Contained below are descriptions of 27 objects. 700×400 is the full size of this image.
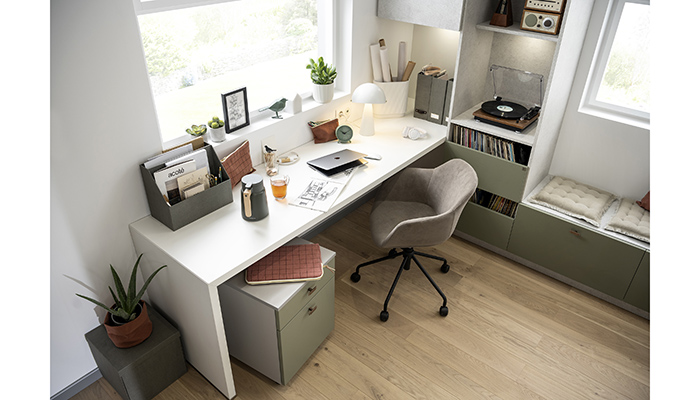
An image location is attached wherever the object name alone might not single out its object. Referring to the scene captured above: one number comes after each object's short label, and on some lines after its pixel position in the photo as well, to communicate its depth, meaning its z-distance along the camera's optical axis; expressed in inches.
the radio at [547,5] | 93.9
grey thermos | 81.4
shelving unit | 103.6
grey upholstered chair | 94.1
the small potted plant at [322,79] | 111.5
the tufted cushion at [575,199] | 108.0
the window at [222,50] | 84.4
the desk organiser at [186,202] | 80.2
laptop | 100.6
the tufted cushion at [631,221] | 101.3
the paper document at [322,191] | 90.2
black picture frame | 93.2
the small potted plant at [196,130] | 91.4
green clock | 112.7
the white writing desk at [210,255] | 74.8
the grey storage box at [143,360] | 80.4
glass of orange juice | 89.4
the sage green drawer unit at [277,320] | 79.7
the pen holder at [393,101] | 124.3
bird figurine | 103.7
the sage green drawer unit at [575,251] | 103.8
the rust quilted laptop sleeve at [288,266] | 81.7
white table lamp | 108.7
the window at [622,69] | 101.2
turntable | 111.8
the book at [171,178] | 80.0
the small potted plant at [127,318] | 79.0
